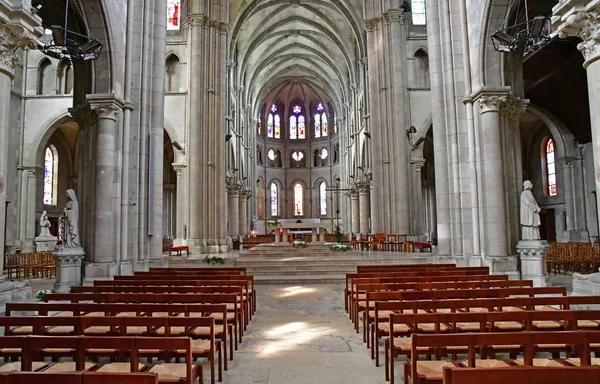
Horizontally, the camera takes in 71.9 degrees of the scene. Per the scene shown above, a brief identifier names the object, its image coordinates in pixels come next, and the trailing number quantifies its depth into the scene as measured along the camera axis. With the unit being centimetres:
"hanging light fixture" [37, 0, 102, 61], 998
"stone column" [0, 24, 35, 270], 719
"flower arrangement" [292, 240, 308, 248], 2103
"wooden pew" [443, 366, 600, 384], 257
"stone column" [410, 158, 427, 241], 2380
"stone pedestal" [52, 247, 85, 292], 1055
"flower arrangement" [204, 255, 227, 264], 1594
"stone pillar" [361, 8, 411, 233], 2400
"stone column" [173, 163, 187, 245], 2366
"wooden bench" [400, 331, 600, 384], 328
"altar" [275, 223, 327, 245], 2368
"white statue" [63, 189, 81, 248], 1058
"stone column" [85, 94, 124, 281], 1142
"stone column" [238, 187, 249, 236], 3997
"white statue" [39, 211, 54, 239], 2378
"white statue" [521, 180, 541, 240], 1059
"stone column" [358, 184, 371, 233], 3694
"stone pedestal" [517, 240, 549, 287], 1059
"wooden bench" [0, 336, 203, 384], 335
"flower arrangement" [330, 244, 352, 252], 2058
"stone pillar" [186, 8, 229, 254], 2356
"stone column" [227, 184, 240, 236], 3512
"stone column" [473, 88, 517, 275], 1138
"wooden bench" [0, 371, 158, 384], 254
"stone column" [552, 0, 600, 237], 709
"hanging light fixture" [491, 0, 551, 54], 968
